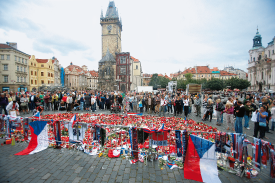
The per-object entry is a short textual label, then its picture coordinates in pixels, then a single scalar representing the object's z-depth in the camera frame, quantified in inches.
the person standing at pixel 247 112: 331.0
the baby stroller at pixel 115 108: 569.6
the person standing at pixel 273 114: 332.9
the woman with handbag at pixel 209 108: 426.9
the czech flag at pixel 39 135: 243.1
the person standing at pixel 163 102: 526.9
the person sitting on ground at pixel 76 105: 614.1
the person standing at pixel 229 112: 337.7
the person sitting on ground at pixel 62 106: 591.9
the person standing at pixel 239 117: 307.4
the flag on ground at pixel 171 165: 186.8
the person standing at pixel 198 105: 496.8
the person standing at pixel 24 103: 522.6
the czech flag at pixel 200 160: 168.2
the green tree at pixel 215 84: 2399.5
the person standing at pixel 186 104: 493.4
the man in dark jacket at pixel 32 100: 556.2
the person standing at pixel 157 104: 542.9
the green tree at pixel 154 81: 3182.8
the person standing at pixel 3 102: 424.5
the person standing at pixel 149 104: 556.4
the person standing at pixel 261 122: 271.0
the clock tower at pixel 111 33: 2369.6
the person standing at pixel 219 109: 397.0
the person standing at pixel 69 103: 544.8
